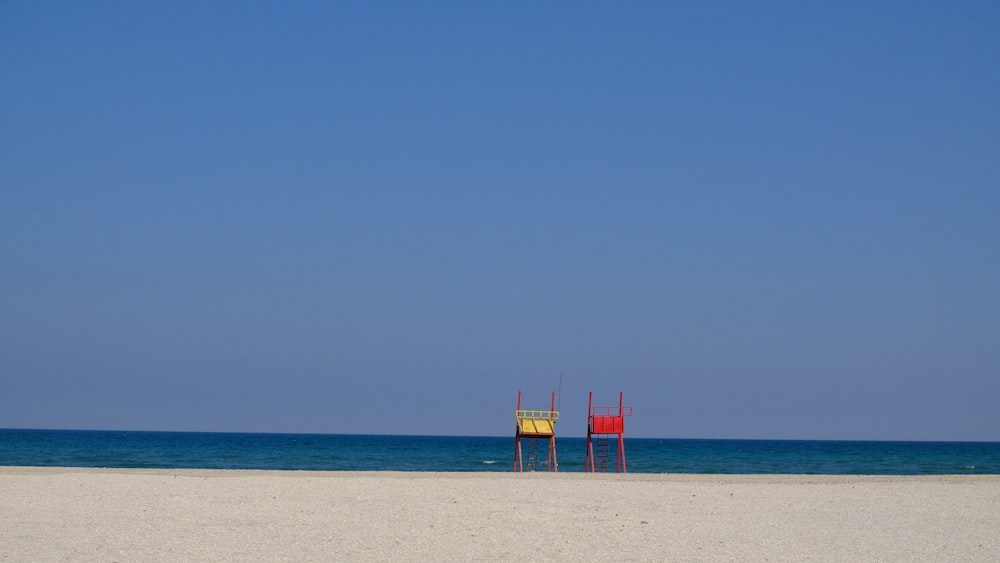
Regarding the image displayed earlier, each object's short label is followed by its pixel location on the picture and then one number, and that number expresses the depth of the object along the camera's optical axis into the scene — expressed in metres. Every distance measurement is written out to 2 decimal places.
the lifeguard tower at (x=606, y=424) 46.60
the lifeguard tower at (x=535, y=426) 46.66
